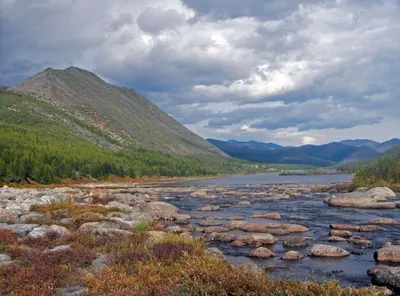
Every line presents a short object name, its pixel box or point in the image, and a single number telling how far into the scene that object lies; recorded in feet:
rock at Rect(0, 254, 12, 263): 47.74
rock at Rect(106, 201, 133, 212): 121.70
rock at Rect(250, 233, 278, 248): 87.71
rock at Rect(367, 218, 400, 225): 117.80
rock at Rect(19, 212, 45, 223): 80.38
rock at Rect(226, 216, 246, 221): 131.39
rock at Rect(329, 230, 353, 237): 97.96
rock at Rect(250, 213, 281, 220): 133.49
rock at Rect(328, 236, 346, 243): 91.94
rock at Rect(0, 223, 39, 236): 66.69
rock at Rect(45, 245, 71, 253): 51.22
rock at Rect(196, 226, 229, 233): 104.70
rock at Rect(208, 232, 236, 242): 93.15
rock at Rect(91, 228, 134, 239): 63.78
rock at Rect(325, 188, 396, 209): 161.89
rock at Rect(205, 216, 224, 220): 132.36
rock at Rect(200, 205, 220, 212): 162.30
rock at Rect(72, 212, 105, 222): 82.48
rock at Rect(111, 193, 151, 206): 172.35
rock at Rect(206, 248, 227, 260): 60.34
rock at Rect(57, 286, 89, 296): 35.70
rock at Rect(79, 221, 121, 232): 71.58
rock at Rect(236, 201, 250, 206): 183.01
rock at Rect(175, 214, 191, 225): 126.86
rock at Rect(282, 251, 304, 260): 73.46
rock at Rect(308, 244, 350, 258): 75.77
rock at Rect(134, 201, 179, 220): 135.95
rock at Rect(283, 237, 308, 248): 85.46
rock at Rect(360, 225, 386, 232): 106.22
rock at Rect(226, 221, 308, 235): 103.96
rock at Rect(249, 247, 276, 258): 75.00
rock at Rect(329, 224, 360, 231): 108.31
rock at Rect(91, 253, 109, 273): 43.67
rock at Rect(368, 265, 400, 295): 55.01
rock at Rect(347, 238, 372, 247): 86.82
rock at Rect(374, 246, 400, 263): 70.64
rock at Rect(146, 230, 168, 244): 58.73
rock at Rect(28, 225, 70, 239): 62.46
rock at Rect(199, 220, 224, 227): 118.32
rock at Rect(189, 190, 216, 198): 231.91
